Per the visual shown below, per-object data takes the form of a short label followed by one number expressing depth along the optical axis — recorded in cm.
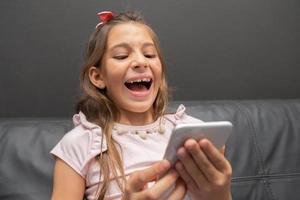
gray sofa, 121
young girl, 99
